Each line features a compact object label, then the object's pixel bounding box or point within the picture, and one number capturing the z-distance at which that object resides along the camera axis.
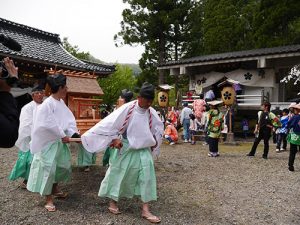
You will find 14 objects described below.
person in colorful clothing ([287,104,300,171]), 5.73
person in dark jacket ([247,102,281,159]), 7.16
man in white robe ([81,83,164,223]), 3.20
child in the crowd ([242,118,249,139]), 11.42
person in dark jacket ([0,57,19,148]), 1.54
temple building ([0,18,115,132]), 6.22
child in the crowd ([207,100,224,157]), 7.27
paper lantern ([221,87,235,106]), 9.69
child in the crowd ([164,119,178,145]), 9.68
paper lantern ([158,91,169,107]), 11.23
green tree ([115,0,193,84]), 17.42
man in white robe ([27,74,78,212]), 3.34
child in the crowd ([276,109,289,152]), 8.19
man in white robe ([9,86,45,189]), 4.16
